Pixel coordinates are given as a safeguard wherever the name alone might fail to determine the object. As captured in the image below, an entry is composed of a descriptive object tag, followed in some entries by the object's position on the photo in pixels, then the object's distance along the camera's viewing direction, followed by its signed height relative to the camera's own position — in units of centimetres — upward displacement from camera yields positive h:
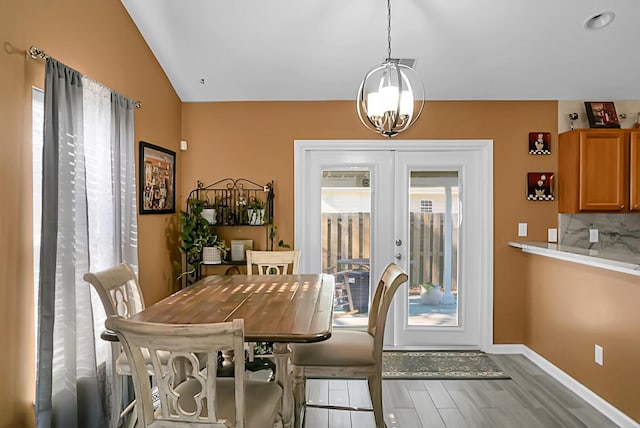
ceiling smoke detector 301 +134
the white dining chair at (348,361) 239 -80
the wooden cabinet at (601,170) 367 +38
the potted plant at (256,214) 394 +0
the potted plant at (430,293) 418 -74
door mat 350 -126
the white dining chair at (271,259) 351 -36
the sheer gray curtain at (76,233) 212 -11
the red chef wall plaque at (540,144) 400 +64
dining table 183 -47
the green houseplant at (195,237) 379 -20
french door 410 -11
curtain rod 212 +77
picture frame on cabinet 386 +89
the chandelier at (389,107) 212 +53
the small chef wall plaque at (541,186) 398 +26
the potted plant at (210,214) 389 +0
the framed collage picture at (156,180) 336 +28
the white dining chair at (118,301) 222 -48
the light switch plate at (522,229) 403 -12
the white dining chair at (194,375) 144 -57
